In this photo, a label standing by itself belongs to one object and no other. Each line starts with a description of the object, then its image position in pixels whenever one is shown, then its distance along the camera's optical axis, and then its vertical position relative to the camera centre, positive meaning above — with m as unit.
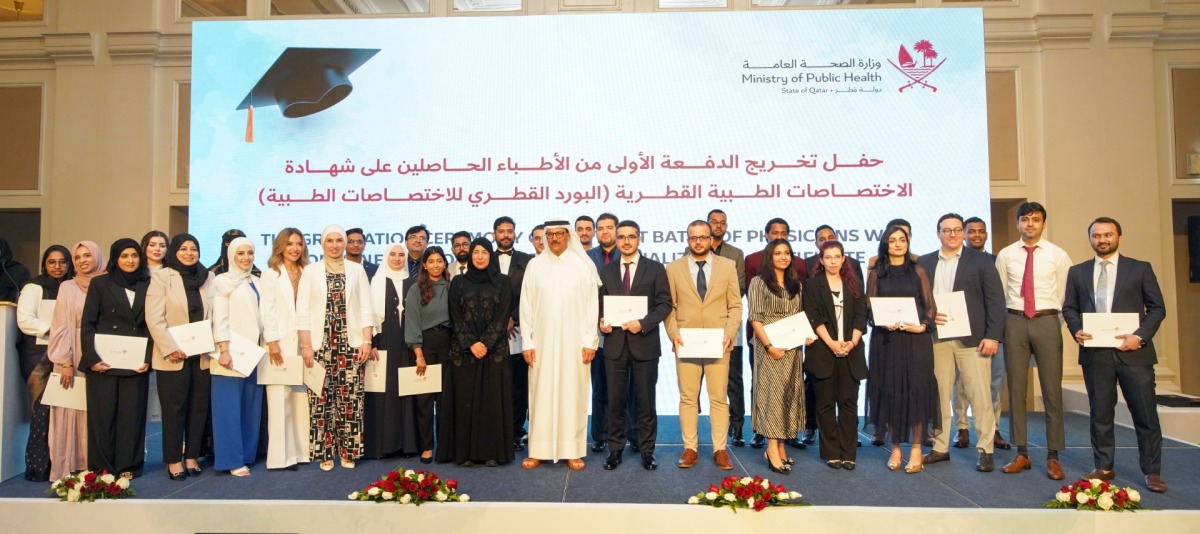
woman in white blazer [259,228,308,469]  4.00 -0.30
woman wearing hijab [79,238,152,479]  3.81 -0.40
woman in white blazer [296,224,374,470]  4.04 -0.28
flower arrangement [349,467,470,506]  3.25 -0.90
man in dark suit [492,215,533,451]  4.48 -0.18
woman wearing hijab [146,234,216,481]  3.84 -0.36
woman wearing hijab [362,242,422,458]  4.25 -0.64
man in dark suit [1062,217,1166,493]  3.57 -0.33
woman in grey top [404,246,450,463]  4.17 -0.18
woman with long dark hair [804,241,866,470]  3.95 -0.37
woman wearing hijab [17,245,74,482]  3.92 -0.37
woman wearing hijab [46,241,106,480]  3.86 -0.39
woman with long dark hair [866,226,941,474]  3.88 -0.43
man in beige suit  4.02 -0.18
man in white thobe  4.05 -0.32
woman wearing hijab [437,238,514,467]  4.07 -0.47
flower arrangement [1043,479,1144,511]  3.13 -0.93
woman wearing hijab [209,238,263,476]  3.91 -0.27
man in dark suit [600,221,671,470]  4.04 -0.36
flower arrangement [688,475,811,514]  3.15 -0.91
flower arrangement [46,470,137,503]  3.35 -0.90
